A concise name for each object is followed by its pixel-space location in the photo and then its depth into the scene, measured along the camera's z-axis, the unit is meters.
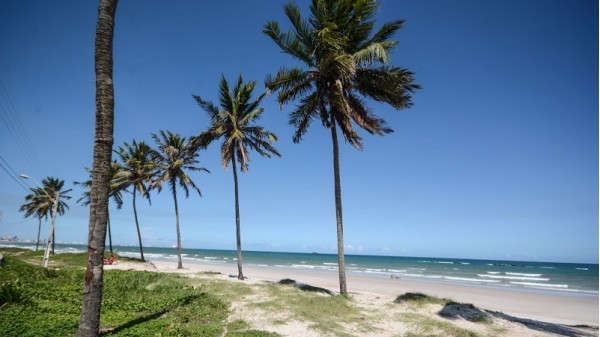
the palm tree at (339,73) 12.73
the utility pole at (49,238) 21.42
